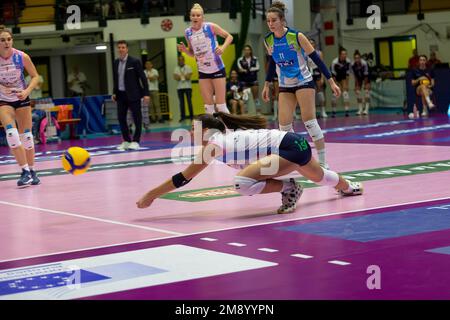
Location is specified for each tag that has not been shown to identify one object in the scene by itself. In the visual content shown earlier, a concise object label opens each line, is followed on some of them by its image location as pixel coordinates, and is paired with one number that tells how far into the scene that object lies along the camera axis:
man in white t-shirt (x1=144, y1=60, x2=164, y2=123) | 28.08
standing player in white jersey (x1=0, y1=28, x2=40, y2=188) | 11.97
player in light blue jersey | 10.21
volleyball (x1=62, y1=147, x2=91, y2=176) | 9.00
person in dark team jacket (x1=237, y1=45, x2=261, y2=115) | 26.34
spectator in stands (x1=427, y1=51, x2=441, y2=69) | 27.80
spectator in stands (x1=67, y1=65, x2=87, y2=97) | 31.48
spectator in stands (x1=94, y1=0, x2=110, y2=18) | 29.72
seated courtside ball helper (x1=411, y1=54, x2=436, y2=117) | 23.95
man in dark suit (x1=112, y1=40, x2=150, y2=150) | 17.89
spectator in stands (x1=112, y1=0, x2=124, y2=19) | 30.23
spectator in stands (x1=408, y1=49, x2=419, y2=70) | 28.95
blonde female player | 14.49
